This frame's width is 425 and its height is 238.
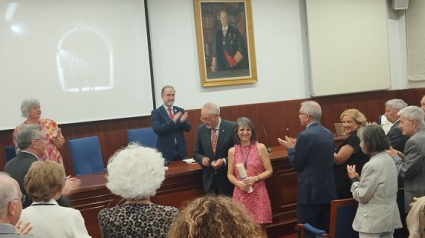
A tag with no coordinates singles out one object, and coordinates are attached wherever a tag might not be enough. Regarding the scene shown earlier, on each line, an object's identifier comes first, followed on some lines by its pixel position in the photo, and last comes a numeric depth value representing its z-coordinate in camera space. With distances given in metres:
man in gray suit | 3.88
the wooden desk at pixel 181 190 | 4.32
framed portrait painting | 7.13
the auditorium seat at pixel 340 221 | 3.73
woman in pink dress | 4.42
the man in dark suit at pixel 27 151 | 3.31
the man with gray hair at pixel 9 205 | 2.13
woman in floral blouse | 4.83
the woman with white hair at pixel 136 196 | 2.31
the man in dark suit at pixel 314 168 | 4.16
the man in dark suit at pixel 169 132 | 5.62
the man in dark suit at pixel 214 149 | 4.61
